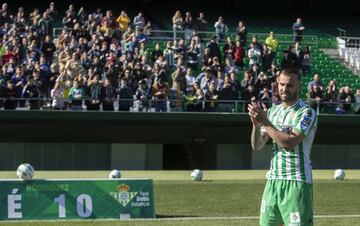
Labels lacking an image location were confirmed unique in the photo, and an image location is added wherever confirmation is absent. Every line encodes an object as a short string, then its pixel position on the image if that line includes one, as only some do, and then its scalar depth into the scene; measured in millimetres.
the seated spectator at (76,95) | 26544
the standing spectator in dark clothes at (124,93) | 27562
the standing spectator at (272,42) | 32375
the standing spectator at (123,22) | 31750
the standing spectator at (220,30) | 33406
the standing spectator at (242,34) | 32253
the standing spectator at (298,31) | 34525
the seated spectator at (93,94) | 26672
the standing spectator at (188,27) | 32312
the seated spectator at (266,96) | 28531
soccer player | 7871
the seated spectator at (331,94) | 29641
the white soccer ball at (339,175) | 22547
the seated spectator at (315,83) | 29170
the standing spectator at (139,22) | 32525
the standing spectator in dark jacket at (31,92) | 26378
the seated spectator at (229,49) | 31328
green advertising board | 14133
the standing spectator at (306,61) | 32375
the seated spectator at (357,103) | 30188
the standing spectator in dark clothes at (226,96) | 28141
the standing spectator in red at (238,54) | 31269
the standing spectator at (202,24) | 34188
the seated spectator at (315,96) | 29062
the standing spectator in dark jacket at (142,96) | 27656
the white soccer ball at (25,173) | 15117
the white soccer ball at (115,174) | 19369
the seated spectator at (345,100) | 29906
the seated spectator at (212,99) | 28141
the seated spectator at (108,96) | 27153
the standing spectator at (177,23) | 32812
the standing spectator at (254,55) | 30984
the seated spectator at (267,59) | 30812
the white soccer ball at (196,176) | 21719
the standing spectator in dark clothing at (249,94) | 28719
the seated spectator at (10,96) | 26250
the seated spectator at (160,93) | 27672
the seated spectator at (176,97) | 28028
